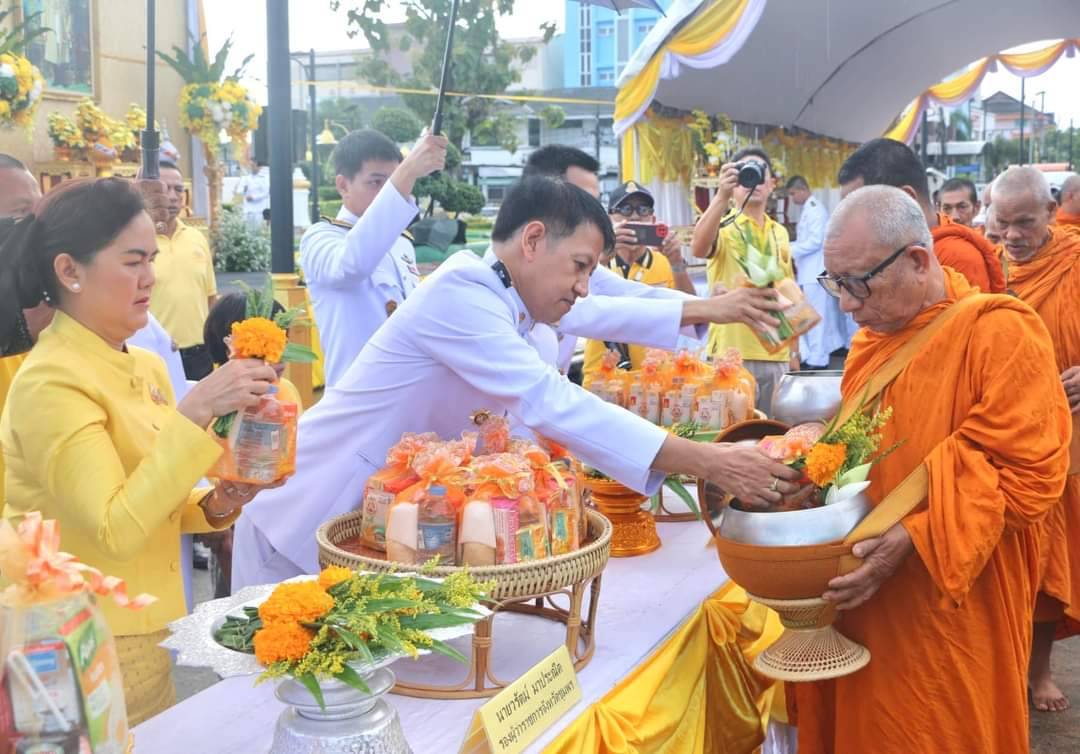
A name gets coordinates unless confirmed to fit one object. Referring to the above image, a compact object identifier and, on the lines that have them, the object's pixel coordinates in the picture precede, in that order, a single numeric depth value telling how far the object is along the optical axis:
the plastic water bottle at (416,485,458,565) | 1.80
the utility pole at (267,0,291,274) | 4.52
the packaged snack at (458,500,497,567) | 1.78
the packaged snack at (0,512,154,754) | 1.02
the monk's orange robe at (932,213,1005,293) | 3.19
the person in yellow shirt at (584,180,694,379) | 5.21
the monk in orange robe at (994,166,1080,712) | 3.65
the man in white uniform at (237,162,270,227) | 20.27
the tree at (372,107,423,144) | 22.30
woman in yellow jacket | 1.68
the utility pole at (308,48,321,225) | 14.94
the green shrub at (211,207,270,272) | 15.13
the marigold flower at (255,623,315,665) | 1.25
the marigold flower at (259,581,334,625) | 1.27
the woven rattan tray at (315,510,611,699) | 1.73
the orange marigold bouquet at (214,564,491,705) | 1.25
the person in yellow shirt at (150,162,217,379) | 5.54
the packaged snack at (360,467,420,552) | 1.95
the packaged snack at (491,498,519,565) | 1.79
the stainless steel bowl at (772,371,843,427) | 2.68
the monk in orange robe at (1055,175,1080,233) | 6.41
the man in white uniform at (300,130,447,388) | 3.84
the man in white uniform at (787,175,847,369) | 10.16
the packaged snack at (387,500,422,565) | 1.82
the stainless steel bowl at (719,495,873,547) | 2.00
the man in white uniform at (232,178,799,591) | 2.24
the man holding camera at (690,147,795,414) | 5.31
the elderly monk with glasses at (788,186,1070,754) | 2.10
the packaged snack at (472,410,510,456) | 2.11
